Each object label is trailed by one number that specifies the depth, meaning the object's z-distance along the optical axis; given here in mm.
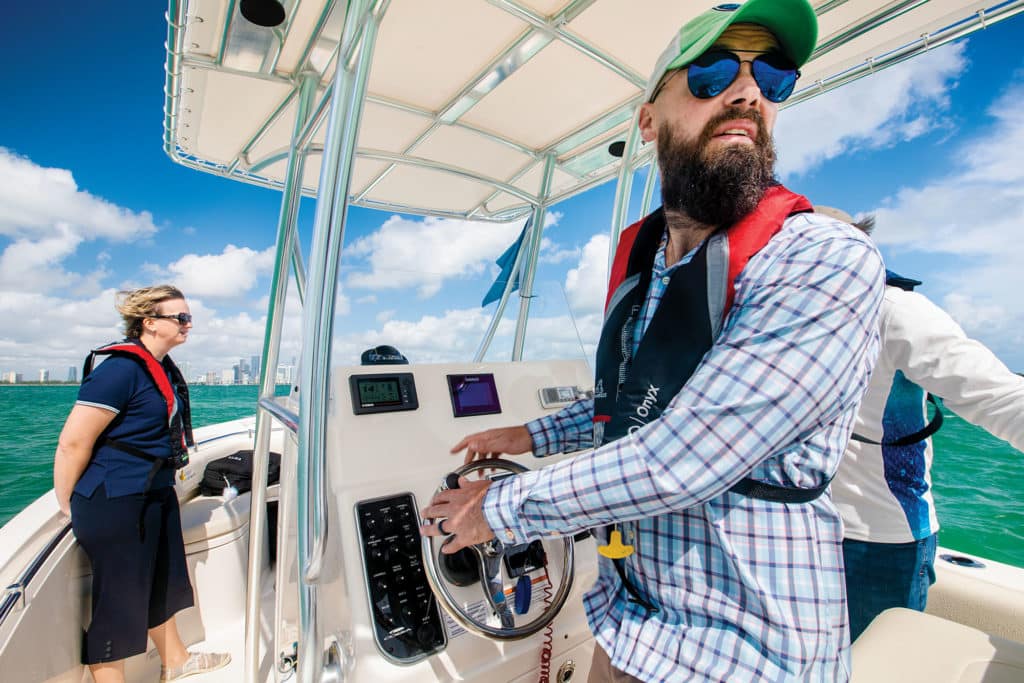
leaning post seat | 906
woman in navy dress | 2002
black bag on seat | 3127
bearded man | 613
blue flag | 2264
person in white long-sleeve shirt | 1237
